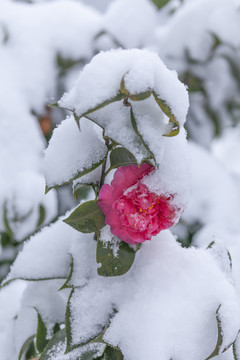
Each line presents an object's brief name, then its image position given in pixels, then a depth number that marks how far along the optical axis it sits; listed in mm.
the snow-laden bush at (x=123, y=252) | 1112
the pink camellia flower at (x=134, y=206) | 1145
